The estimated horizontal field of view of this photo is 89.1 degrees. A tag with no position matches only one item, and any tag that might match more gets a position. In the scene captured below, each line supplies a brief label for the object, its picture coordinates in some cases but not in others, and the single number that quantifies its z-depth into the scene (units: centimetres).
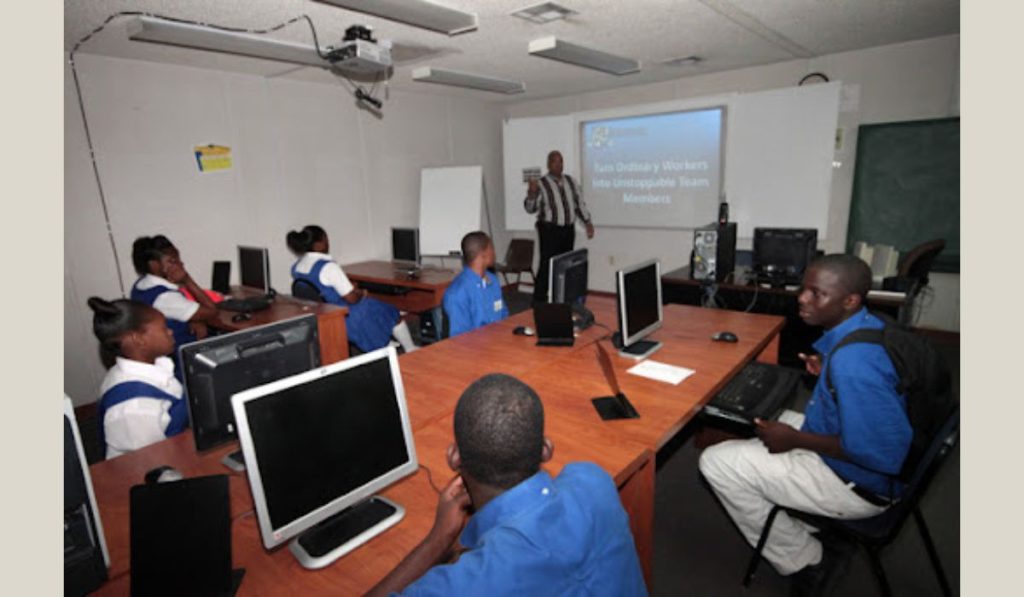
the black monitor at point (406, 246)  546
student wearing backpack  168
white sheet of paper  227
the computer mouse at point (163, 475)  148
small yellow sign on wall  464
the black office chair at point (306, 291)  402
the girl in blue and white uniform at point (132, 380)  183
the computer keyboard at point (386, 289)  501
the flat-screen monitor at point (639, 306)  245
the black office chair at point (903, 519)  160
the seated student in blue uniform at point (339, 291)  404
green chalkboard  467
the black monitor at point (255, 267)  426
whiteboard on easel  641
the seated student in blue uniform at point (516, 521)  95
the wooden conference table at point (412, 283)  468
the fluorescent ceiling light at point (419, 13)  272
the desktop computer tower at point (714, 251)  420
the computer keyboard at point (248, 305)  387
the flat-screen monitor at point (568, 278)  291
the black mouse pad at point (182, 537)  109
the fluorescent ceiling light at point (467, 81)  457
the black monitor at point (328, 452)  122
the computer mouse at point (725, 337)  272
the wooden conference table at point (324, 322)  367
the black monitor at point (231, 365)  157
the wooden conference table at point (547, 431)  128
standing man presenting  627
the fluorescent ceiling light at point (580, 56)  373
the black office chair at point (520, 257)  687
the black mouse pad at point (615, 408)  192
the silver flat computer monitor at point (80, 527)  100
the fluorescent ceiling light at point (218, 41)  298
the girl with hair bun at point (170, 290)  344
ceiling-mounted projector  315
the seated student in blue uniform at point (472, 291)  321
